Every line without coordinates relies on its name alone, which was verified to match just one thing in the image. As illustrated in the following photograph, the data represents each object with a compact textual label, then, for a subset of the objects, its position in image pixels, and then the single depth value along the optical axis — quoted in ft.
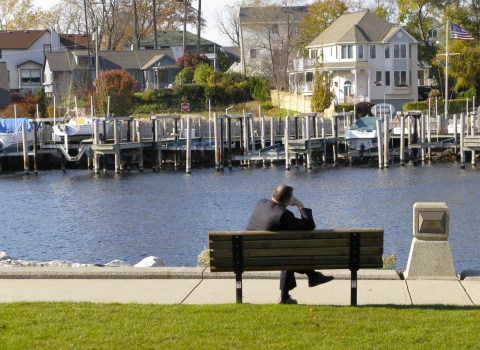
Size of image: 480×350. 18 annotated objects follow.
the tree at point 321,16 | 318.04
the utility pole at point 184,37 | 315.58
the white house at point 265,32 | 325.62
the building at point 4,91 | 287.07
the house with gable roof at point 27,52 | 320.70
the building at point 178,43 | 360.69
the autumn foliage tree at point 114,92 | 254.88
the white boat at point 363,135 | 202.80
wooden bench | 35.78
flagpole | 232.49
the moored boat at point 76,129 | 205.36
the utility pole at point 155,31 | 330.59
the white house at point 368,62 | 271.69
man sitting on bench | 36.17
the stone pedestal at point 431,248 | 41.68
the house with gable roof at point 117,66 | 298.35
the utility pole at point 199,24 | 322.14
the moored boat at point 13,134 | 199.00
